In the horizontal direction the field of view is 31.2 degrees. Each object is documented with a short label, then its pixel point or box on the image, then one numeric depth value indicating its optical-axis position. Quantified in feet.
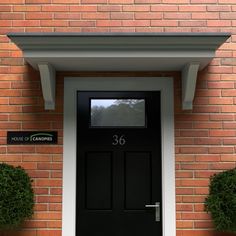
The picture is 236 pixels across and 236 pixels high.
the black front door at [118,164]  15.30
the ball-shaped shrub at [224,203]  13.39
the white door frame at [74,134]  15.06
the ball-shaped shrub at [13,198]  13.29
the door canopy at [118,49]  13.08
